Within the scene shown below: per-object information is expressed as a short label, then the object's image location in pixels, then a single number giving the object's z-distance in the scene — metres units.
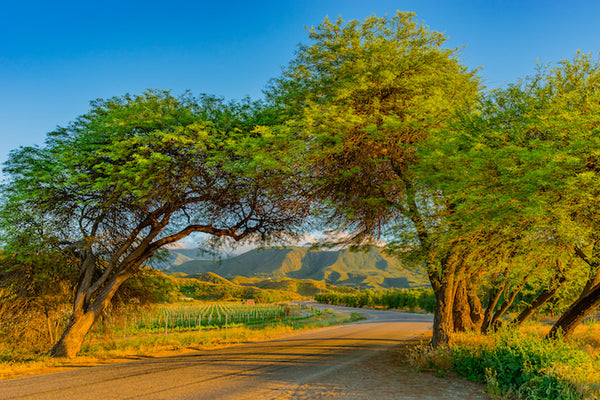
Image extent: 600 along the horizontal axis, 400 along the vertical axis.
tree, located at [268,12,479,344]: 11.09
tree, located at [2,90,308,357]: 11.82
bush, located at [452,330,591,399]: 6.45
